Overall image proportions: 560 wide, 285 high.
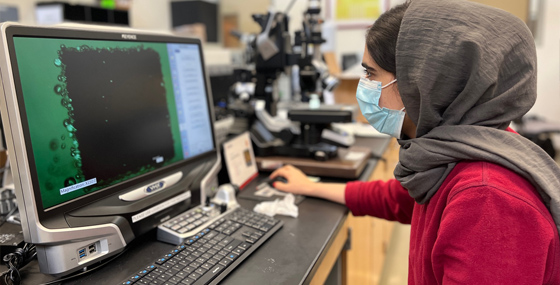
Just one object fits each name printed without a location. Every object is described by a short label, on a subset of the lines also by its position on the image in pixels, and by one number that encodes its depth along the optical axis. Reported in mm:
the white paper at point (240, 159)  1294
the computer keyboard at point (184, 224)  905
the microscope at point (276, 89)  1555
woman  603
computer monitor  677
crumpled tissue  1079
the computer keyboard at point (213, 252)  723
